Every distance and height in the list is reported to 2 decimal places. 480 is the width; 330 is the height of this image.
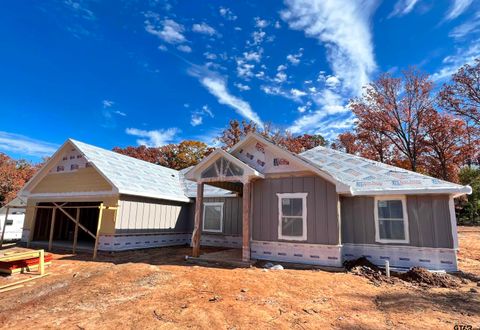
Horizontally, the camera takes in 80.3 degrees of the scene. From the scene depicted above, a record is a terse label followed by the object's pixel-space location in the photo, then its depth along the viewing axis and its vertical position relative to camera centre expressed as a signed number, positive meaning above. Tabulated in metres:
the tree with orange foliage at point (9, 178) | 29.06 +3.29
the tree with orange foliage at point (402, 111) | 24.34 +9.59
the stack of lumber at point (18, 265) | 8.86 -1.74
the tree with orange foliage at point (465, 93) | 20.28 +9.46
